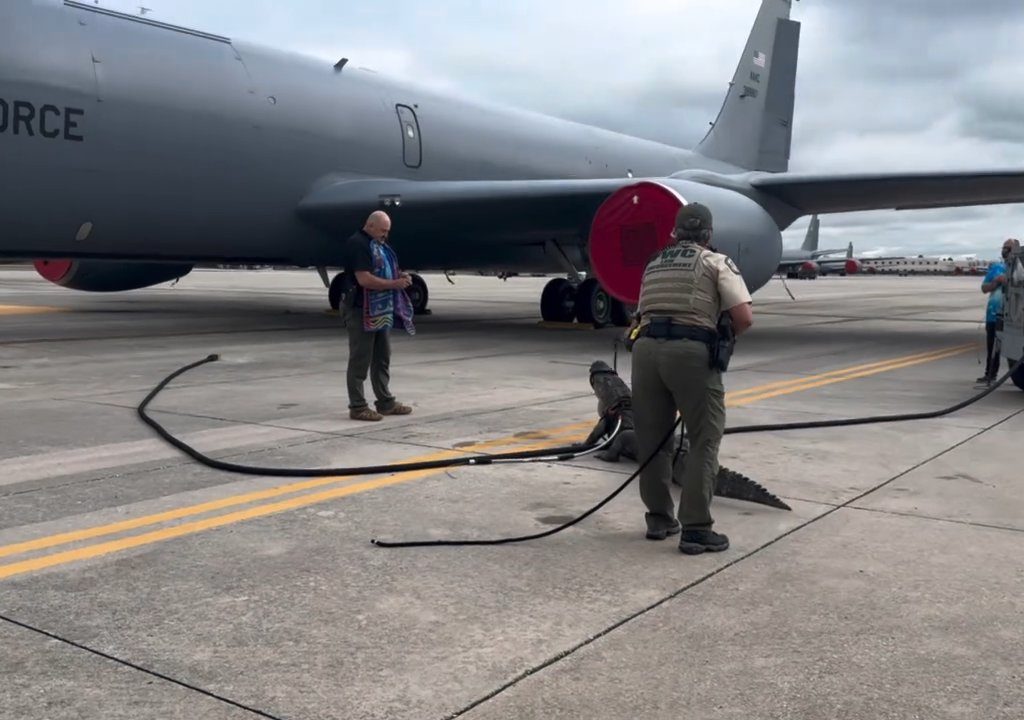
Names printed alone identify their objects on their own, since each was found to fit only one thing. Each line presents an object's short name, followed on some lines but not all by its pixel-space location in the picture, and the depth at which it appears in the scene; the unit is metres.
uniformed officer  4.08
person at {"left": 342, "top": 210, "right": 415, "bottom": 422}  6.94
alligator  4.71
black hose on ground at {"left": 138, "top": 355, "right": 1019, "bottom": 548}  4.19
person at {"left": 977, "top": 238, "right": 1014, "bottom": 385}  9.16
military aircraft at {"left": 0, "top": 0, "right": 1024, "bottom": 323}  10.62
